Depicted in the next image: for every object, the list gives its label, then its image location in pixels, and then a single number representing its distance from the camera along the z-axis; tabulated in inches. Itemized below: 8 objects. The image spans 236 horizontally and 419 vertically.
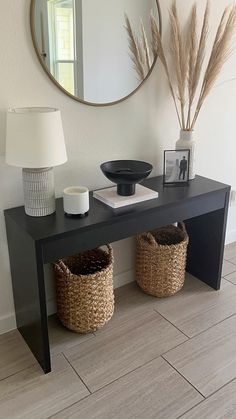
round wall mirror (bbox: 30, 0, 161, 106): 63.6
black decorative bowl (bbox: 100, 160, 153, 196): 68.6
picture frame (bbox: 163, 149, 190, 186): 79.5
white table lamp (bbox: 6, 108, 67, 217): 56.9
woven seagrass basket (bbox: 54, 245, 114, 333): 70.6
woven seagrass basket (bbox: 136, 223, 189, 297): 83.2
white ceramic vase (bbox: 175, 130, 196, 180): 80.9
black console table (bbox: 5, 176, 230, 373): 60.3
